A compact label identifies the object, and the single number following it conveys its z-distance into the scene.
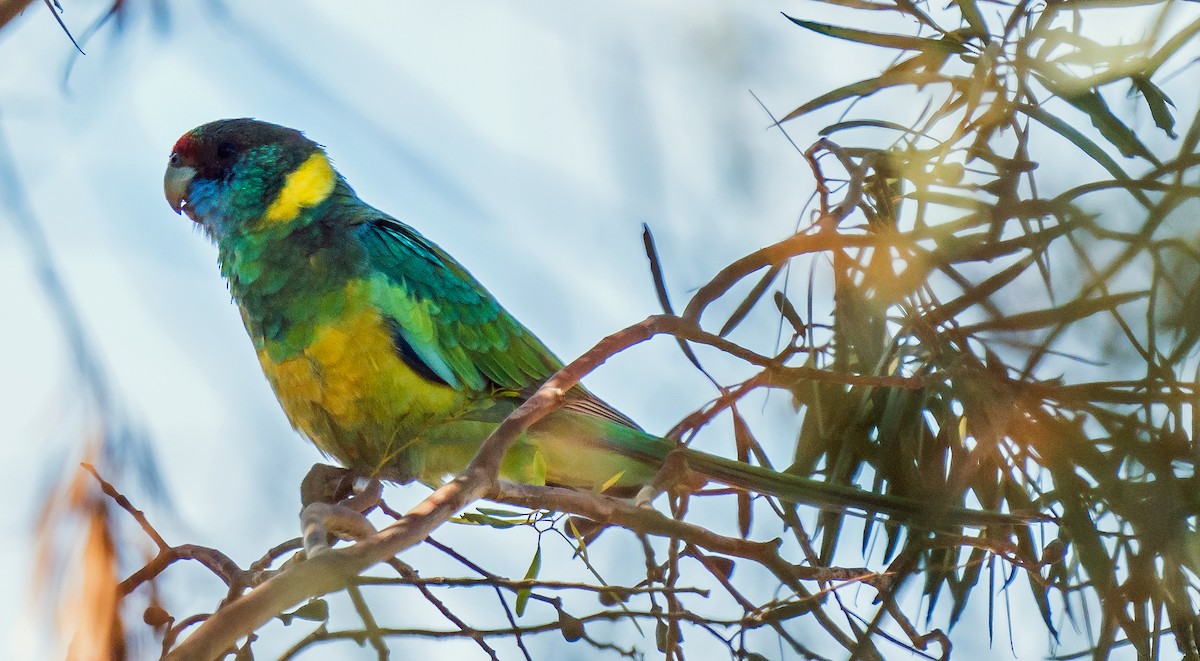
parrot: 7.67
